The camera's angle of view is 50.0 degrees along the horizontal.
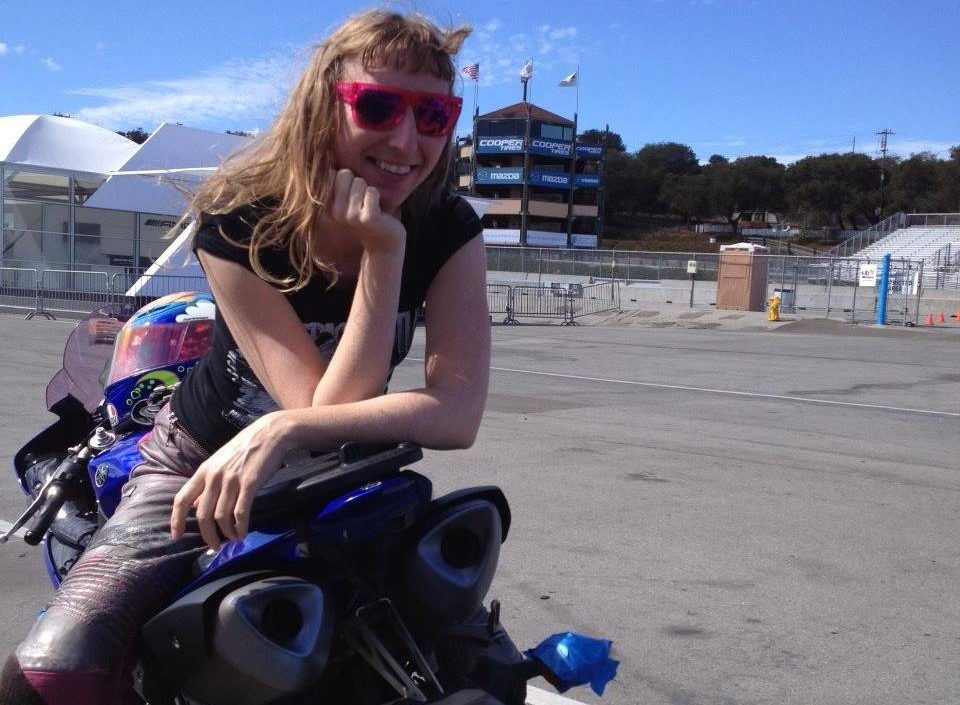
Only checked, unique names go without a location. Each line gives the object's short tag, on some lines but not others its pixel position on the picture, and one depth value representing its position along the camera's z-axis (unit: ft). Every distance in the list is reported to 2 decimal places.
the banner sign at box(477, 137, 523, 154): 347.36
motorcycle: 6.19
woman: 6.41
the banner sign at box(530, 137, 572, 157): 346.29
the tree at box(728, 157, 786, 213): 332.19
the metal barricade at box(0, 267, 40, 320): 81.51
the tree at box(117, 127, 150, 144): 274.44
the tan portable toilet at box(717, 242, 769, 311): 118.32
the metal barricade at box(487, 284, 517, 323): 103.86
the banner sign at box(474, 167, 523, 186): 344.90
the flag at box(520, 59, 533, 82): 275.39
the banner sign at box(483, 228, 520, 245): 324.80
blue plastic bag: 7.22
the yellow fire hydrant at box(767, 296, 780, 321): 105.55
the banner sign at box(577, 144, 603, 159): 350.43
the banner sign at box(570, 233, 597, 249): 334.24
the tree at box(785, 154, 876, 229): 291.17
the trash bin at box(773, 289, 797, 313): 115.24
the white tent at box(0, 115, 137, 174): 105.81
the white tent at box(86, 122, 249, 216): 96.63
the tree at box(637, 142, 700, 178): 406.62
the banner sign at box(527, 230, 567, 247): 333.01
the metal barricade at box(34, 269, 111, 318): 79.66
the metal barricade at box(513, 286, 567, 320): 105.09
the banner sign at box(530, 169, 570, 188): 343.87
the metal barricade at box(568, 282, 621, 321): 117.91
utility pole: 334.19
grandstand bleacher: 151.64
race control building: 342.85
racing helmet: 10.18
